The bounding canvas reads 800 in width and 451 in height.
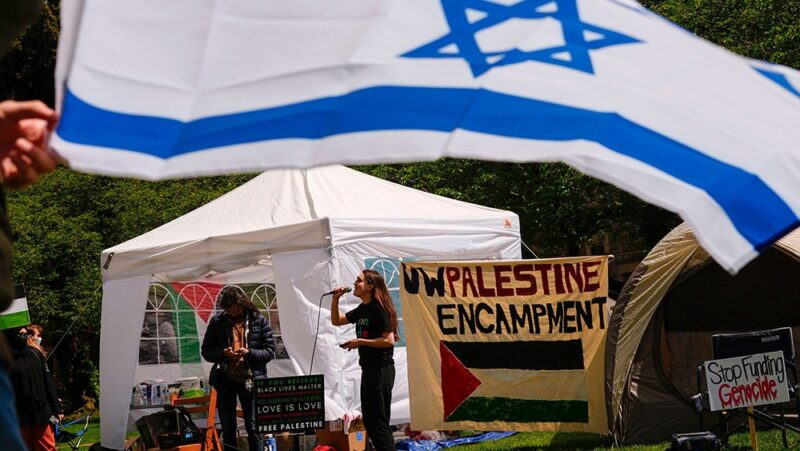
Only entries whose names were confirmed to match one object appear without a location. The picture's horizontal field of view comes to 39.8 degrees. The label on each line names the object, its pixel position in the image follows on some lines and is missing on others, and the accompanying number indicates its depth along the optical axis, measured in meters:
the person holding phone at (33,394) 10.82
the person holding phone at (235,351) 10.98
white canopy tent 11.99
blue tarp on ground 12.24
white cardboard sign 8.95
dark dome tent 11.04
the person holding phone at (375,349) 9.41
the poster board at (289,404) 9.98
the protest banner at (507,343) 11.04
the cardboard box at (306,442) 12.58
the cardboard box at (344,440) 11.55
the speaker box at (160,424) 11.26
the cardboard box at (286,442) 12.50
